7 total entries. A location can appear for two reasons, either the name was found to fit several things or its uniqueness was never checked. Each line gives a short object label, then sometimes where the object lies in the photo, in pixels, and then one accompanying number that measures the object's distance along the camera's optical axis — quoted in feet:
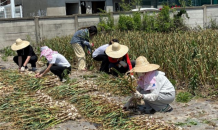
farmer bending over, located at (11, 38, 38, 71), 25.13
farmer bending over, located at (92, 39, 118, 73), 23.40
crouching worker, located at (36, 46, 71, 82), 20.99
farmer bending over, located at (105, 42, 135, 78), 19.98
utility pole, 52.32
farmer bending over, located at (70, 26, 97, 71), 25.63
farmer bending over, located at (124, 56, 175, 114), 13.58
